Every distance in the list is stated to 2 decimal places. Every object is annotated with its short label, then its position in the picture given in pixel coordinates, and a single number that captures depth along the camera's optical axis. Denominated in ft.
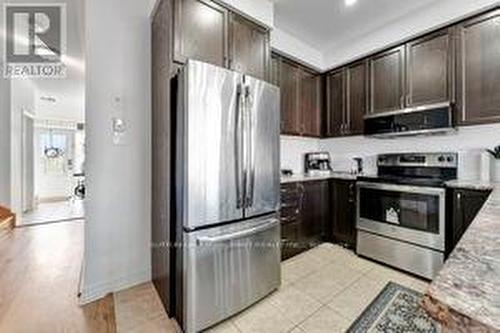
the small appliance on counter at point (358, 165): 12.57
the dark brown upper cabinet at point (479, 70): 8.13
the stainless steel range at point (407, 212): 8.52
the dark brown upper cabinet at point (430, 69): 9.07
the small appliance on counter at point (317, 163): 13.16
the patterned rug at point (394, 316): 6.19
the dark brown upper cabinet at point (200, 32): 6.74
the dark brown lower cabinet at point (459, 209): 7.54
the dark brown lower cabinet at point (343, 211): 11.03
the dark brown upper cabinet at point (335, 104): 12.59
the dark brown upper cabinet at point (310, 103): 12.51
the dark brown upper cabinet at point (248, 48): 7.84
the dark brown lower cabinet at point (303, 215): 9.95
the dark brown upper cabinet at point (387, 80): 10.36
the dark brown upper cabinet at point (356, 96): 11.66
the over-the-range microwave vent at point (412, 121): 9.04
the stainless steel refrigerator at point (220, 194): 5.86
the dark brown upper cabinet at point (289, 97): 11.57
